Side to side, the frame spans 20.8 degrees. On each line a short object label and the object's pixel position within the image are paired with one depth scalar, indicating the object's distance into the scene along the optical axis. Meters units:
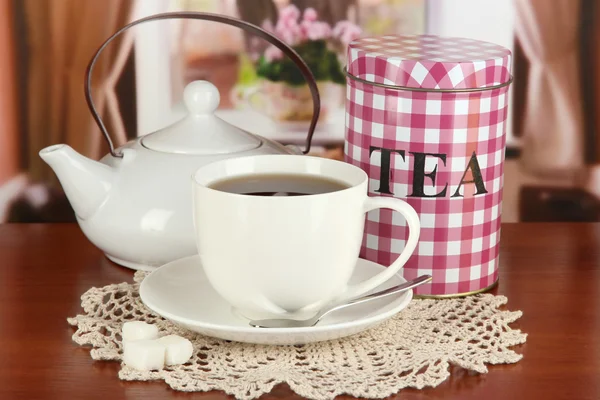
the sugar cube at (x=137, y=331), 0.93
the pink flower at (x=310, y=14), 1.21
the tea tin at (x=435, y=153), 0.98
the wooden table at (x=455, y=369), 0.89
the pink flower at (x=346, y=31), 1.22
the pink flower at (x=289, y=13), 1.22
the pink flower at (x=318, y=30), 1.22
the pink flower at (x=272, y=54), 1.22
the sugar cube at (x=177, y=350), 0.91
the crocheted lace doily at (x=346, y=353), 0.89
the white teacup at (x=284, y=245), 0.91
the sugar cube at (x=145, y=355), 0.90
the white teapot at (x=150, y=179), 1.04
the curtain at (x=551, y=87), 1.23
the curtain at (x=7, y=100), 1.22
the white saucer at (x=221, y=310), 0.91
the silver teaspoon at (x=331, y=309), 0.93
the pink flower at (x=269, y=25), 1.22
